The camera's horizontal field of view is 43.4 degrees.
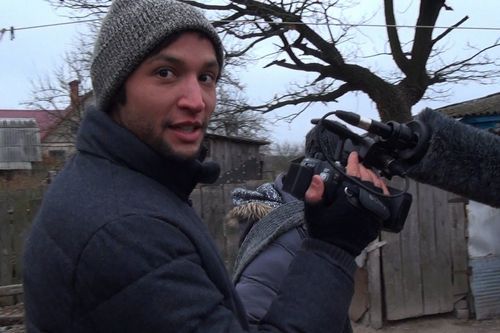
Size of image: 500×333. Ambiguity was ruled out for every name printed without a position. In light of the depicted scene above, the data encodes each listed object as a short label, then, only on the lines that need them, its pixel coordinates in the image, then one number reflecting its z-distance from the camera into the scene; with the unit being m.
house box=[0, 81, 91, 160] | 17.25
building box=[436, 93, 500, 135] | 12.62
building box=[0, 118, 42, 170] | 24.97
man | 1.17
